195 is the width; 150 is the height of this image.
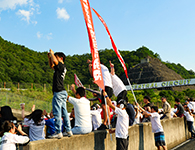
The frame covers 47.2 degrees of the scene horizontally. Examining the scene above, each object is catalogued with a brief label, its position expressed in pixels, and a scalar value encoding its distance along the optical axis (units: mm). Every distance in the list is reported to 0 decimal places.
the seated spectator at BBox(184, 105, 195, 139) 11812
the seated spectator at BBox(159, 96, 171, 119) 9408
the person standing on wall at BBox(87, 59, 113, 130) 6059
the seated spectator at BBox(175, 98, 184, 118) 11602
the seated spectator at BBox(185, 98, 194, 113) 13075
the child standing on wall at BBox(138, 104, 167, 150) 7133
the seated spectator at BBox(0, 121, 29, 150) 3426
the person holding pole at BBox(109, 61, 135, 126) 6422
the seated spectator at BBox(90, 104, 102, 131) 6961
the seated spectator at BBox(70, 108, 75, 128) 7411
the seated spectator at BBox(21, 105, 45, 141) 5379
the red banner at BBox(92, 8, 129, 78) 7273
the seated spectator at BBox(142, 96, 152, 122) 7529
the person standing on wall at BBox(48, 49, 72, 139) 4309
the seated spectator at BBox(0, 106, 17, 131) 5180
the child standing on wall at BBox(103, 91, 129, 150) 5215
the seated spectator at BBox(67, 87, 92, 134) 4794
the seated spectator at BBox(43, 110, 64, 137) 5891
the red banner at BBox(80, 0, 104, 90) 5391
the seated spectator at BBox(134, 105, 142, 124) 8614
